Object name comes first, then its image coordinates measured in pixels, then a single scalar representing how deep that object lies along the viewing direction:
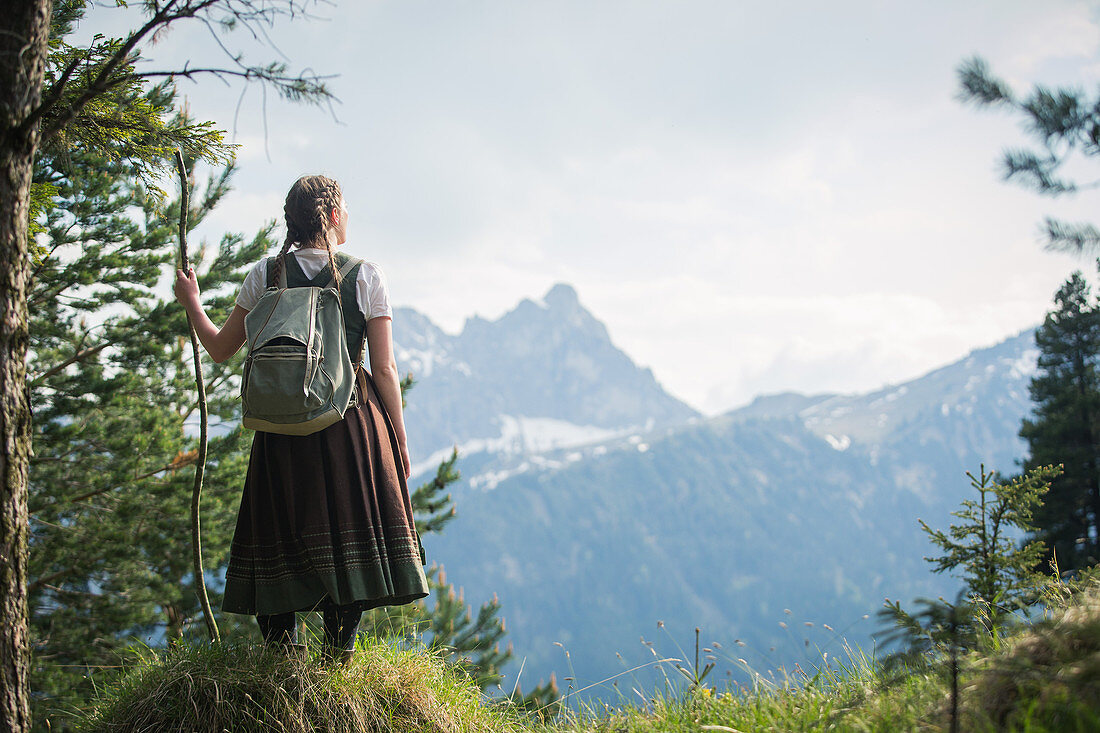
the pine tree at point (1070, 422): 18.38
